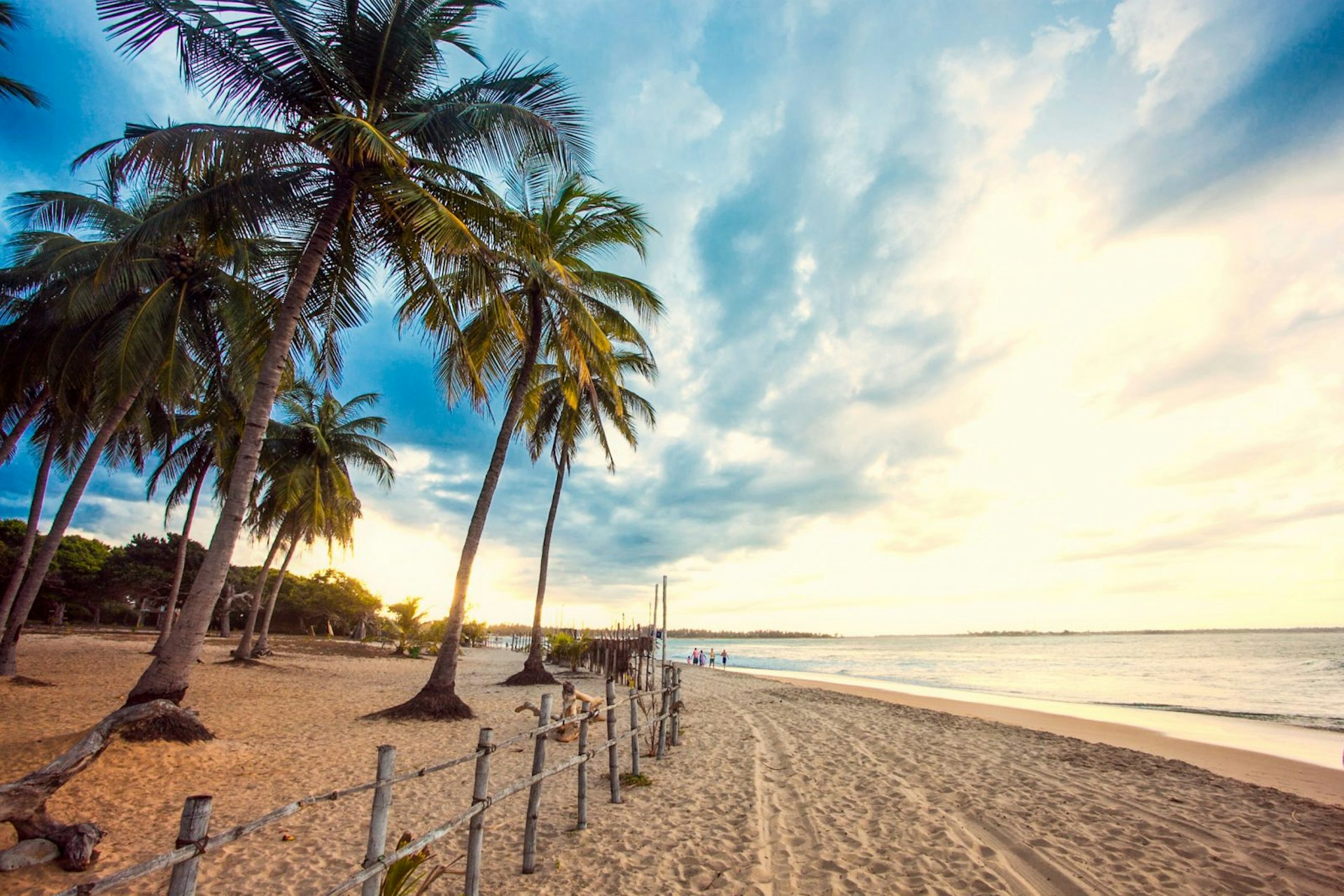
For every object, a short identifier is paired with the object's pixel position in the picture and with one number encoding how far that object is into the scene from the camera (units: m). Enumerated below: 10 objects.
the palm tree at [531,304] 8.08
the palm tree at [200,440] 11.78
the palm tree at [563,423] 14.90
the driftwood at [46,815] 3.53
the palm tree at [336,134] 6.18
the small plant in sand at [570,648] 20.67
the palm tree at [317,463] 15.30
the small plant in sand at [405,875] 3.07
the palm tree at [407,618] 27.47
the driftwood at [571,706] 8.03
